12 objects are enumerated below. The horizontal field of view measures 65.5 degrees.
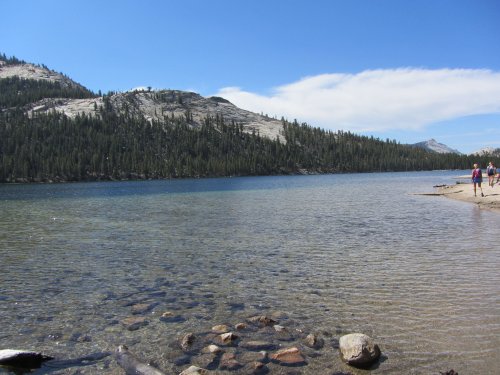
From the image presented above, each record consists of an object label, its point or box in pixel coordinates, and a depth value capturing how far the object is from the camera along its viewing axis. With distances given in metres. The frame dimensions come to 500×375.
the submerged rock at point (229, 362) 9.02
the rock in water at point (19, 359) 9.02
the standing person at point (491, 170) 49.73
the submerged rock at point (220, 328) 11.03
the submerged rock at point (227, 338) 10.28
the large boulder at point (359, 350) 8.84
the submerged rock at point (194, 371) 8.48
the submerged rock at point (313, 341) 9.92
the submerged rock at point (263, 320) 11.45
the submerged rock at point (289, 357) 9.13
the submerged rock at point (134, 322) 11.48
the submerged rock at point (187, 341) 10.08
